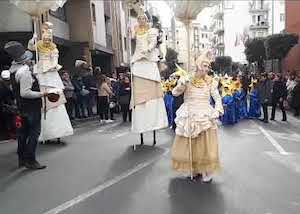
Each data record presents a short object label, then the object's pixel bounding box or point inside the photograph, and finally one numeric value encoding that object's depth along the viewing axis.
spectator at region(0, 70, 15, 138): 6.11
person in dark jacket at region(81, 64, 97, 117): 8.92
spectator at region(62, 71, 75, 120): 7.70
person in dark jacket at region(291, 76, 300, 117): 9.94
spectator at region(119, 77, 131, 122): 8.21
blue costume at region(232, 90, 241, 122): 8.68
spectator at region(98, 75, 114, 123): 8.47
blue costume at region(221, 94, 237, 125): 8.25
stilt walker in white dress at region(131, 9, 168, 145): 5.10
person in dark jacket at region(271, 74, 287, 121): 9.07
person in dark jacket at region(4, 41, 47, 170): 4.07
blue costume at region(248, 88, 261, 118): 9.31
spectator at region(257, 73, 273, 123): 8.79
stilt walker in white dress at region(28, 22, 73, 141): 5.44
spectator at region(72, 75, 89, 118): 8.55
